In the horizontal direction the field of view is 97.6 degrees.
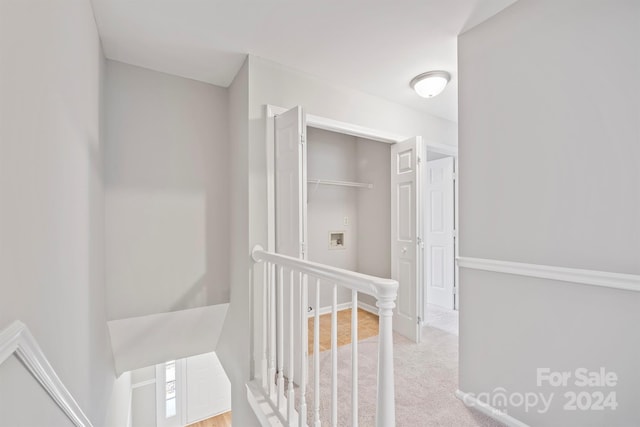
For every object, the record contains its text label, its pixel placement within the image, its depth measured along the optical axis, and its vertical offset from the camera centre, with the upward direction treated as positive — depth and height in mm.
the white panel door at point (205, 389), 4434 -2843
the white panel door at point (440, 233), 3912 -254
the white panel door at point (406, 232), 2816 -177
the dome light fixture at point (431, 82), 2350 +1133
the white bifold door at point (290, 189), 2066 +204
